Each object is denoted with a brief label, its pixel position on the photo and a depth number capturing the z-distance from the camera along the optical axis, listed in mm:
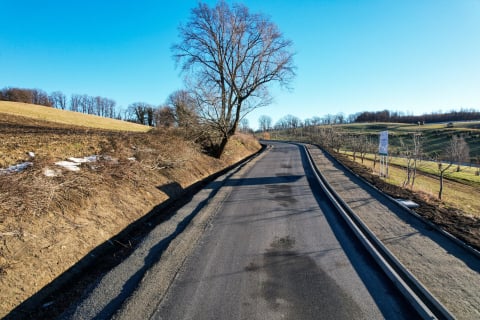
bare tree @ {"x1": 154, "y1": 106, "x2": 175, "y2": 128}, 20422
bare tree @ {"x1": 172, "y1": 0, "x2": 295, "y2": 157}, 18219
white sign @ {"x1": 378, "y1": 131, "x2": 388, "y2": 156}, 13716
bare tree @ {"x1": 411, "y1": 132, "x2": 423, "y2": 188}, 17169
